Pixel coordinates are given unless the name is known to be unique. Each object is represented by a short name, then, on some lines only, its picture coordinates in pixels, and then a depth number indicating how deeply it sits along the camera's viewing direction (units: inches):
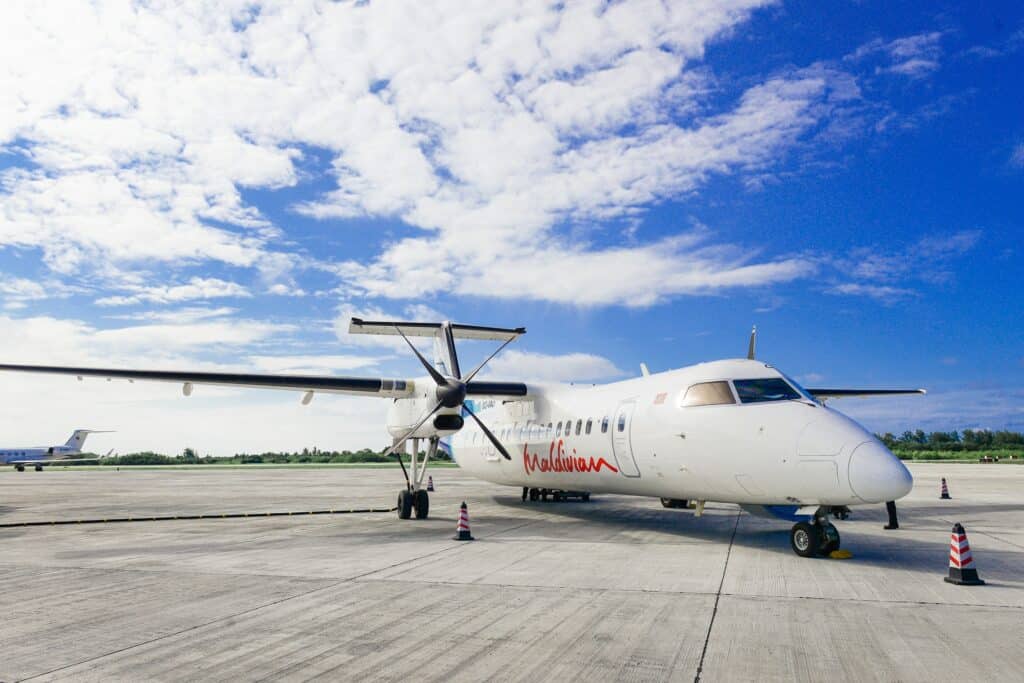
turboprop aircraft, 378.0
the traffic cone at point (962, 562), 327.3
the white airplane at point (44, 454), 2356.1
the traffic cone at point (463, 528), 496.4
